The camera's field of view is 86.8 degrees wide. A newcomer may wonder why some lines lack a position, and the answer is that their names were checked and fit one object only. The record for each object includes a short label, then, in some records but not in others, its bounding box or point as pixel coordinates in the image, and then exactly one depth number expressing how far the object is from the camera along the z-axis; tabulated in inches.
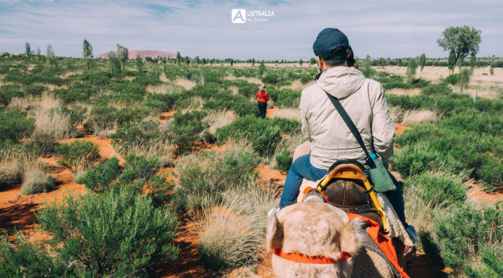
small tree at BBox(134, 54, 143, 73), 1236.7
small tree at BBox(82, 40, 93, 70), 1317.7
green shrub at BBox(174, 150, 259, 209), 214.1
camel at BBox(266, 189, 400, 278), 49.2
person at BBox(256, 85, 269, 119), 493.7
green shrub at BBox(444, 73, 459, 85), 1077.3
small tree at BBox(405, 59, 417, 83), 964.0
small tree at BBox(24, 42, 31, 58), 2142.0
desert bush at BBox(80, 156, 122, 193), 204.7
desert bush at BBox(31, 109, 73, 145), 336.0
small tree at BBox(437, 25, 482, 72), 1815.9
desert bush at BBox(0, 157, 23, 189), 255.0
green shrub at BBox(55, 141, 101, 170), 279.9
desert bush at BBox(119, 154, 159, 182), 217.3
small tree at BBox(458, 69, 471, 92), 825.6
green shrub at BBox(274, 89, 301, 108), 595.5
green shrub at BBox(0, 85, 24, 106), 514.6
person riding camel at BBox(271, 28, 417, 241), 85.0
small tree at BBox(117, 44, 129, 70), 1330.5
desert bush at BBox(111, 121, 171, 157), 309.1
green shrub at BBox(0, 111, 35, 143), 309.9
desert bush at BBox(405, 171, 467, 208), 193.5
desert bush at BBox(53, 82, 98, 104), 537.0
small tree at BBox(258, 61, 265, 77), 1288.4
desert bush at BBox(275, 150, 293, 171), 278.8
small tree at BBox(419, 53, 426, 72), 1791.2
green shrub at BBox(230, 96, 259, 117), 507.5
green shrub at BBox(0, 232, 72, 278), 105.1
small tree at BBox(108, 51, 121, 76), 1063.6
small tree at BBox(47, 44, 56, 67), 1461.5
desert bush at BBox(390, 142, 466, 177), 235.3
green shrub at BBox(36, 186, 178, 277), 122.5
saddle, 78.7
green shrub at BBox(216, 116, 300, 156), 325.4
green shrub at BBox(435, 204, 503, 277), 143.7
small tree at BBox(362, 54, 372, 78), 1120.7
